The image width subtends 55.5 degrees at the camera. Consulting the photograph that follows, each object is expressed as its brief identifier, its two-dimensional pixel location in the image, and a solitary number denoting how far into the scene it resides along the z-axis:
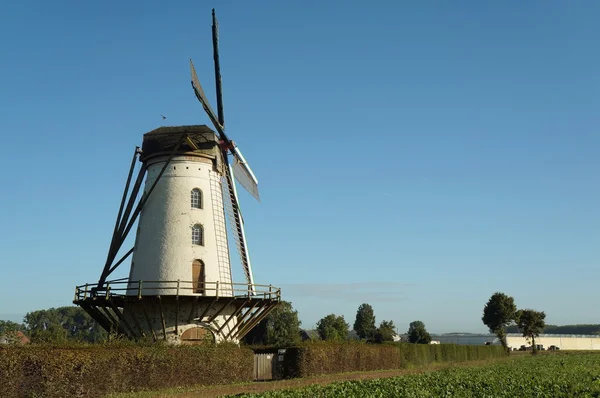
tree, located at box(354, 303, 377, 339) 108.31
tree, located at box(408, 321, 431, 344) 86.12
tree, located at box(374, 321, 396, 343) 81.62
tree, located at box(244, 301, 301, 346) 56.25
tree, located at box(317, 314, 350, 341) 87.75
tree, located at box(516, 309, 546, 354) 77.81
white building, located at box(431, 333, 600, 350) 108.12
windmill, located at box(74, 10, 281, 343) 29.05
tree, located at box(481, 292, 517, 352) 80.56
